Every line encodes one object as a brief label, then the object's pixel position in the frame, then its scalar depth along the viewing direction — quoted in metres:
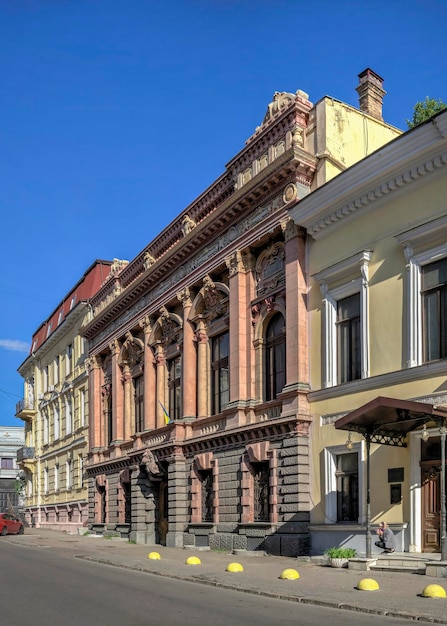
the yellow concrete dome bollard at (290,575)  16.95
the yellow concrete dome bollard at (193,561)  21.15
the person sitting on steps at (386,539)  18.84
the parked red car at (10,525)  41.50
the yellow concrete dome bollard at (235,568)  18.64
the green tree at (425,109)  36.78
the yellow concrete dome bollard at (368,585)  14.41
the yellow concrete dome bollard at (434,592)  13.17
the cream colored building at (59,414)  46.88
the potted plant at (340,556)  19.11
